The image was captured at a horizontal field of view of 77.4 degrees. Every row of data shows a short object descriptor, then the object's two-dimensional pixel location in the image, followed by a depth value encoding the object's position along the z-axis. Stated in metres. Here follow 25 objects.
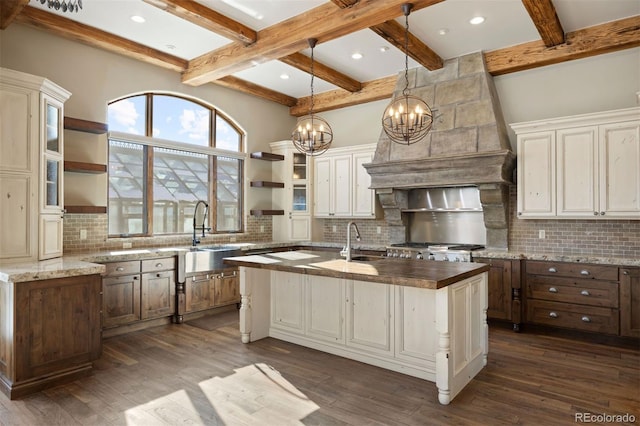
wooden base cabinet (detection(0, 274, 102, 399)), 3.08
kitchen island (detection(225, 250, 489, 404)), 2.99
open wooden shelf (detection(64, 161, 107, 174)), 4.44
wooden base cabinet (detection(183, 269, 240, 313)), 5.24
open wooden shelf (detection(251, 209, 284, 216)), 6.71
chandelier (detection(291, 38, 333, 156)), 4.16
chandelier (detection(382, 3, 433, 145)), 3.50
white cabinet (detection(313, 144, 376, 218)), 6.40
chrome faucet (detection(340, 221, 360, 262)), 3.85
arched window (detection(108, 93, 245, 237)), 5.23
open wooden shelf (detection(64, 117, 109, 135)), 4.45
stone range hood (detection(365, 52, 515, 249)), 4.99
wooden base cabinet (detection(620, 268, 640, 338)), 4.14
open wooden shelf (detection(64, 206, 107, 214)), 4.43
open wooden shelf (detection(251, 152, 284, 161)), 6.71
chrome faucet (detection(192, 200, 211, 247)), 5.73
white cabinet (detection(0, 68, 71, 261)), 3.51
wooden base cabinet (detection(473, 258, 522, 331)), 4.77
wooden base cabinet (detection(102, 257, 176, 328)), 4.46
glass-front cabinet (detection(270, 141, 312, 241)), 6.94
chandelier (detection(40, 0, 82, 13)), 2.33
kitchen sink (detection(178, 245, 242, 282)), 5.12
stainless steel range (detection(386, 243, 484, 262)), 5.02
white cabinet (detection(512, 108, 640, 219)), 4.31
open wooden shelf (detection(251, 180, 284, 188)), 6.74
